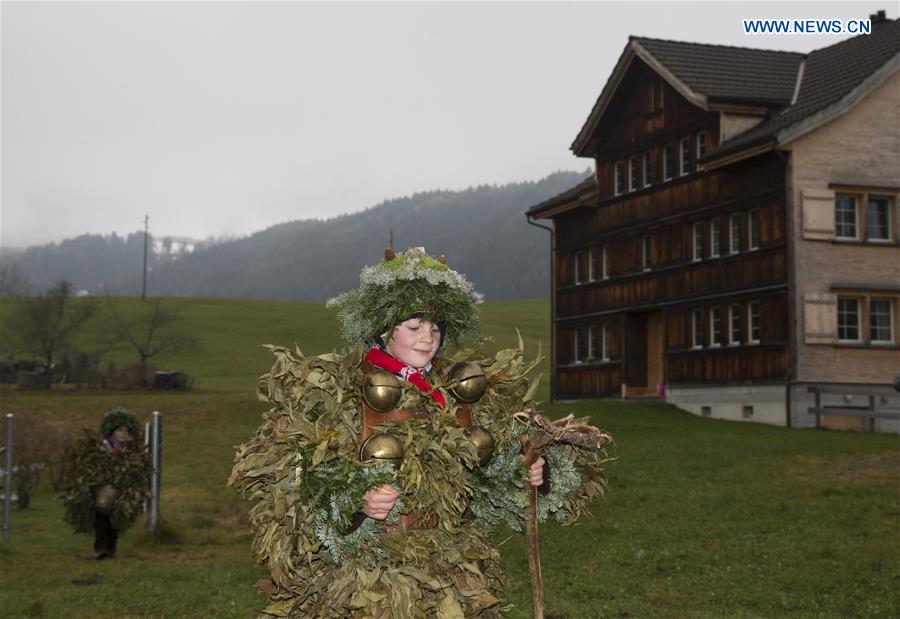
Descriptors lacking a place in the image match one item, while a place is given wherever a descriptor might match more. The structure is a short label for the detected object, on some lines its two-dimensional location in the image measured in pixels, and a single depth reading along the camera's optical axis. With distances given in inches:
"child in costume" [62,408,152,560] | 592.1
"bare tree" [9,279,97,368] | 2452.0
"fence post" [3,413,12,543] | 637.9
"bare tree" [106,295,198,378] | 2640.3
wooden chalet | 1106.7
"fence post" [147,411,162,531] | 644.7
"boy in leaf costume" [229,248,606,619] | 222.1
